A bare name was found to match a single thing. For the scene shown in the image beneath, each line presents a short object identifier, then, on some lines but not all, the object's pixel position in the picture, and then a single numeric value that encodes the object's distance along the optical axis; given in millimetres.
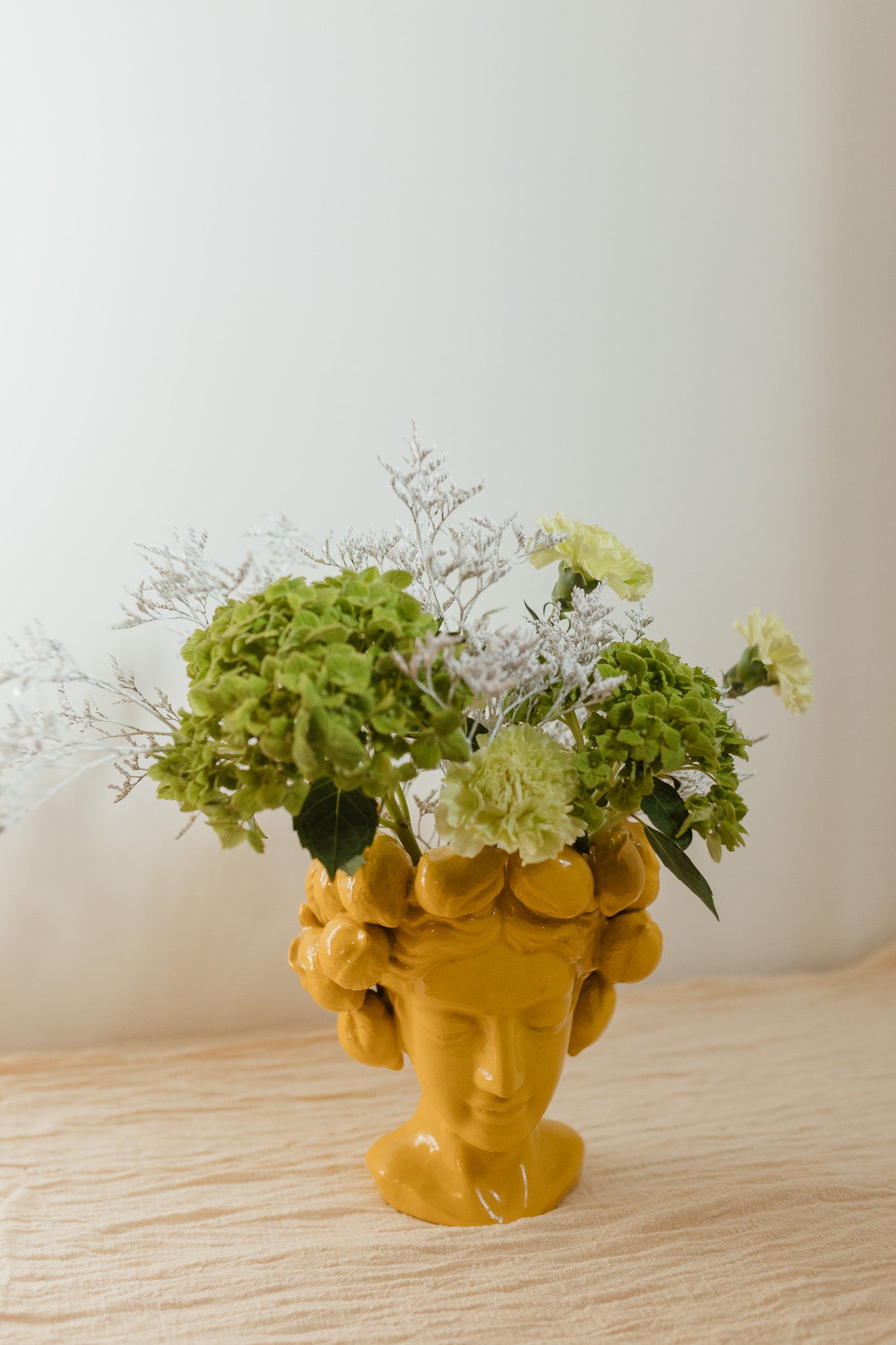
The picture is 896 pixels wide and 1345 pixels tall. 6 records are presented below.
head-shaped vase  841
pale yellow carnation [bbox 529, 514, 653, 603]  877
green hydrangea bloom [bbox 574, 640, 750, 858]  793
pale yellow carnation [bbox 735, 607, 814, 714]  892
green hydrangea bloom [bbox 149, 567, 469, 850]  694
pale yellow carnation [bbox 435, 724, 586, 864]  769
